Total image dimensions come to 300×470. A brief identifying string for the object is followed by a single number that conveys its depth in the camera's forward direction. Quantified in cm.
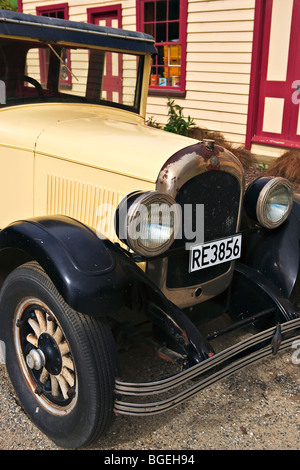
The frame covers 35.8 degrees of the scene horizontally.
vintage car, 195
